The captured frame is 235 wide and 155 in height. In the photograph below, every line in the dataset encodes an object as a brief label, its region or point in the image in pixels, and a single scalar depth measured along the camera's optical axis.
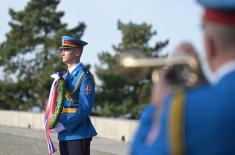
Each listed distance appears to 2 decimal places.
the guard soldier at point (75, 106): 10.38
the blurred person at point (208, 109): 4.15
